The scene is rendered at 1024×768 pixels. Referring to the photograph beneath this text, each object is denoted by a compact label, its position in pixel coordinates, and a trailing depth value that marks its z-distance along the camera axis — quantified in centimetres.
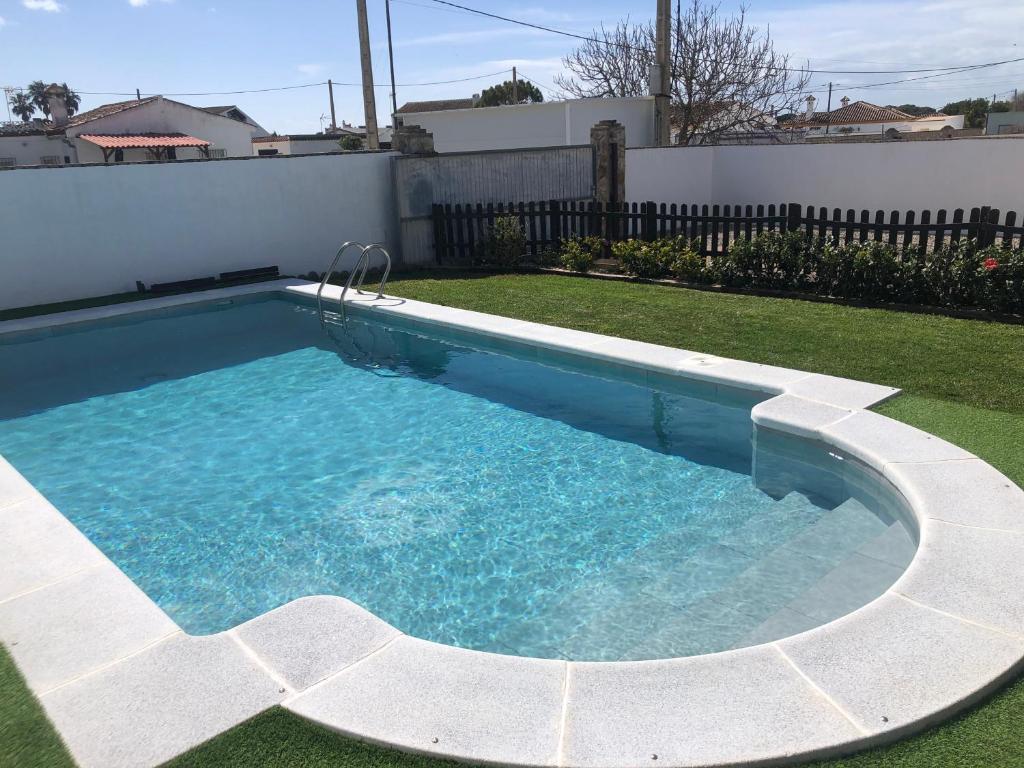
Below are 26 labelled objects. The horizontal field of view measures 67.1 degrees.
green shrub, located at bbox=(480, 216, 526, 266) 1386
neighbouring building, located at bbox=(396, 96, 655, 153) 2220
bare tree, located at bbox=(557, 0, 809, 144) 2977
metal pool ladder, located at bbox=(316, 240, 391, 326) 1092
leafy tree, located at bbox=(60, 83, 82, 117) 8339
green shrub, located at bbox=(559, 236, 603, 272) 1303
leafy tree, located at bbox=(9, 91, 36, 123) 10150
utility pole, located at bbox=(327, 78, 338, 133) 6306
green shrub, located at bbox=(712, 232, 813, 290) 1052
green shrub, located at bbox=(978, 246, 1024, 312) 846
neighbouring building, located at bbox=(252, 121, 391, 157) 4662
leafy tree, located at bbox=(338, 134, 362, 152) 4425
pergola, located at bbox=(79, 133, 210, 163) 3521
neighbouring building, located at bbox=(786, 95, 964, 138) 4819
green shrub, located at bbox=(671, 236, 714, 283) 1160
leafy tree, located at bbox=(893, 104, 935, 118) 8332
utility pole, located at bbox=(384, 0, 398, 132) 3695
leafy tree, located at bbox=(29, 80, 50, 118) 9456
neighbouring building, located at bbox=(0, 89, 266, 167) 3694
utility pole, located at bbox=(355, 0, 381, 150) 1970
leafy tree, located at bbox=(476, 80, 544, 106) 5991
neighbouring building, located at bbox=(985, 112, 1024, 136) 4269
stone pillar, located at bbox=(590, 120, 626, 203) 1427
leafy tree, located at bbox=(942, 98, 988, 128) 5824
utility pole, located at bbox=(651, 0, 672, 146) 1823
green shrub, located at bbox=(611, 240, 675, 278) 1207
